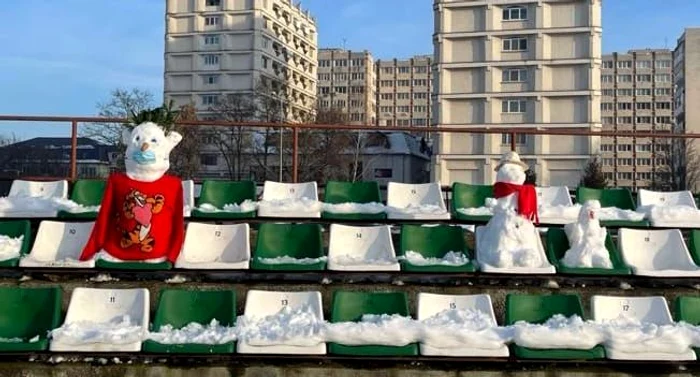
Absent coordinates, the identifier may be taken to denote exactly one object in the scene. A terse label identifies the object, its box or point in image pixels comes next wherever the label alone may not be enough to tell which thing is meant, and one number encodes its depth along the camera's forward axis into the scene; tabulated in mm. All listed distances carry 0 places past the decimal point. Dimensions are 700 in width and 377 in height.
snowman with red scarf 5766
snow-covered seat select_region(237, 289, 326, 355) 5113
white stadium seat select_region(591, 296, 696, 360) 5152
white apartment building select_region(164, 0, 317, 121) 63156
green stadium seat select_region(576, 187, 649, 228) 7527
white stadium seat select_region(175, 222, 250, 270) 6004
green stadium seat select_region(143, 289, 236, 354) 5031
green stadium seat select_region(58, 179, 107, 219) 7078
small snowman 5836
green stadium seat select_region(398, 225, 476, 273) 6176
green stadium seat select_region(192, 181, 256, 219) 7301
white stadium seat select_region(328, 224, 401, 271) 5965
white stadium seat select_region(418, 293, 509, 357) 5148
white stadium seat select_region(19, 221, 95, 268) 5668
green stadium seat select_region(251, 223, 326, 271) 6082
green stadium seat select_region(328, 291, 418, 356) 5086
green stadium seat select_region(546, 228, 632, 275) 5734
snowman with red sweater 5750
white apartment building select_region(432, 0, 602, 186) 45281
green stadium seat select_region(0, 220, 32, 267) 6020
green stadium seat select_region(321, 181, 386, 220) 7477
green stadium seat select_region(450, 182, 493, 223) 7316
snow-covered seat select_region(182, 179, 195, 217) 6832
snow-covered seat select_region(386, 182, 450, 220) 6906
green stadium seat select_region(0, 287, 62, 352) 4902
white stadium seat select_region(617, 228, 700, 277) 5999
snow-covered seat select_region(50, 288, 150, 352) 4676
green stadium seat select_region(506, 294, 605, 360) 5105
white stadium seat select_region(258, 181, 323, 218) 6898
